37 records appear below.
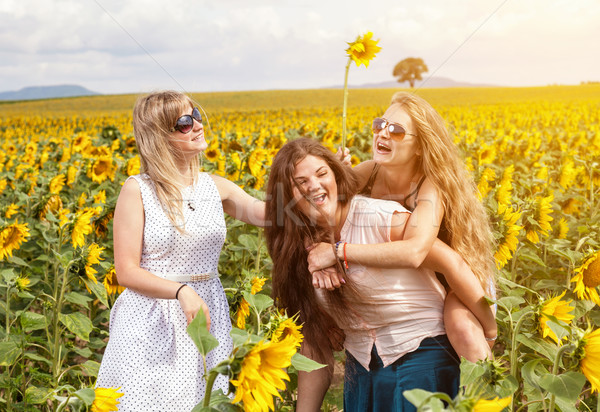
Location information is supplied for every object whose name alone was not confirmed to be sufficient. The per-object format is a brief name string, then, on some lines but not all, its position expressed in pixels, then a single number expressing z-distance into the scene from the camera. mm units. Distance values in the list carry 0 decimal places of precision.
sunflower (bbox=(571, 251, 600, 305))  2355
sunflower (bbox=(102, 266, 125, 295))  3079
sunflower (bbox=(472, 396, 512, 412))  1096
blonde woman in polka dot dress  2215
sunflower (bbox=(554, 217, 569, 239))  3742
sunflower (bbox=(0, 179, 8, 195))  5618
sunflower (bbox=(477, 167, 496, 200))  3949
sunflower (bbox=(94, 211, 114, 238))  3625
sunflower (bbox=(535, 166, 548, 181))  4902
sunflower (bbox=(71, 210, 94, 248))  3055
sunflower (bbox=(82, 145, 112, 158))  6224
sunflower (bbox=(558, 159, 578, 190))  4929
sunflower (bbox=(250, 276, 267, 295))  2644
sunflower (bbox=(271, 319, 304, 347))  1445
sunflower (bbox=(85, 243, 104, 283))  2695
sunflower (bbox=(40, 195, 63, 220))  4273
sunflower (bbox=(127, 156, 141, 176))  5156
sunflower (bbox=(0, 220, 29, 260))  3209
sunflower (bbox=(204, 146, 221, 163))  6053
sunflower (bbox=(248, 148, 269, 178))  4574
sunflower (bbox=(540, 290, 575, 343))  1968
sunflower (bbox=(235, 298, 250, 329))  2521
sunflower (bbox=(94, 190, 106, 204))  4105
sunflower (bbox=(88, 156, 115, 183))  5344
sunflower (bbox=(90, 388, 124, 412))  1504
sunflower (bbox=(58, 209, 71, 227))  3031
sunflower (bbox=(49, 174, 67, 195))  4768
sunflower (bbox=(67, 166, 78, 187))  5295
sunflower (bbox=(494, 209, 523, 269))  2863
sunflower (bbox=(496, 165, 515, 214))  3291
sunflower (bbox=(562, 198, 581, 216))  4781
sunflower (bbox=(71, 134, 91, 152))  6993
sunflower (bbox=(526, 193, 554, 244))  3229
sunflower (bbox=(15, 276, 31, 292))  2740
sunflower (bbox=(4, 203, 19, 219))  4073
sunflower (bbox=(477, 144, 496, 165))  5695
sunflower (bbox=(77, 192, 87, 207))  4123
